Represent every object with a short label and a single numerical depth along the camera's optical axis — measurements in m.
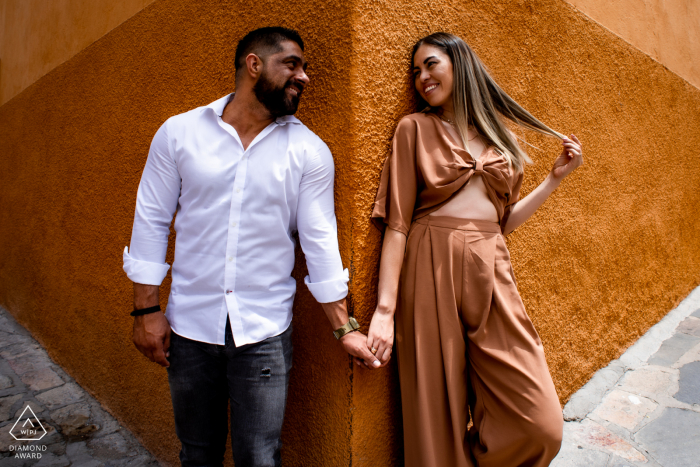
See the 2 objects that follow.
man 1.59
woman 1.68
